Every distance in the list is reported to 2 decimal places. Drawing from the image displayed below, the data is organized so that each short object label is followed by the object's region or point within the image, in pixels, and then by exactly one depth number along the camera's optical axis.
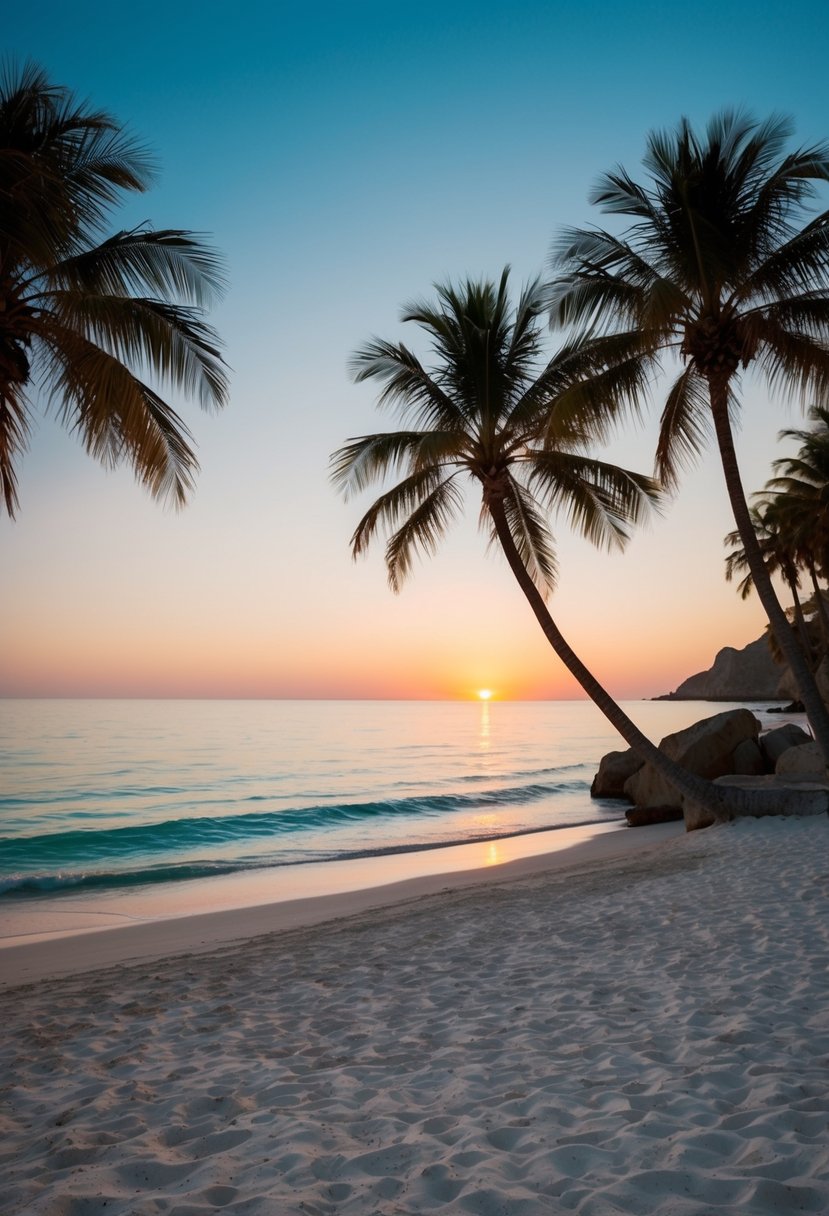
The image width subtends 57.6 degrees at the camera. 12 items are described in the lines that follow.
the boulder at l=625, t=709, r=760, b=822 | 18.31
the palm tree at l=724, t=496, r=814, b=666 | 29.82
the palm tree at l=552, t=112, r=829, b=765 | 11.01
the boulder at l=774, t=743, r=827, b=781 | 14.70
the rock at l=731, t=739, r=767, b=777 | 18.62
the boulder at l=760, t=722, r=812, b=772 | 19.33
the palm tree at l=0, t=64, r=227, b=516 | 7.53
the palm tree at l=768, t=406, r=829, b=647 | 26.02
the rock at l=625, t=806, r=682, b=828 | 17.23
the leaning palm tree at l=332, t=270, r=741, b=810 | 12.63
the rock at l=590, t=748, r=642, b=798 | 23.22
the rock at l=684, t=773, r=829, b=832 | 11.84
